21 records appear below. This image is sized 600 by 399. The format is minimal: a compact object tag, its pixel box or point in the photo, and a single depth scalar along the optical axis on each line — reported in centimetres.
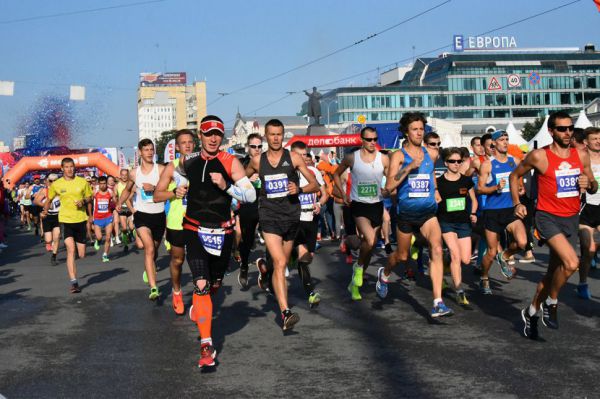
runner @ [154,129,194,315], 888
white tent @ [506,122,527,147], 2894
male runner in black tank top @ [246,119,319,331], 811
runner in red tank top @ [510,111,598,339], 719
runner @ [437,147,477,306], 938
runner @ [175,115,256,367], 673
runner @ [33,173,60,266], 1645
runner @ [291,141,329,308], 891
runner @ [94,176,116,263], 1834
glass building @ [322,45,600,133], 12525
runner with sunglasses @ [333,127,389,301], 930
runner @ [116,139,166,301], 1004
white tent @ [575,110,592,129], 2931
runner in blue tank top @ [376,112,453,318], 834
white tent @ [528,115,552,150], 2729
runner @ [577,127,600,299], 923
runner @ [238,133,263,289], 1088
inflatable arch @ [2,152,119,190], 3033
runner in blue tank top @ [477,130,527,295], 1001
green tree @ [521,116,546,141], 9744
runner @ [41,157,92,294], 1229
